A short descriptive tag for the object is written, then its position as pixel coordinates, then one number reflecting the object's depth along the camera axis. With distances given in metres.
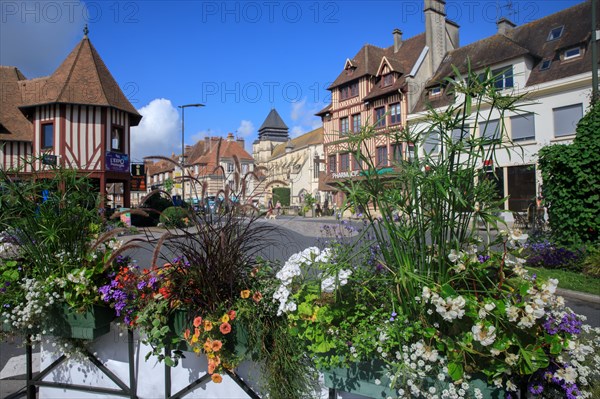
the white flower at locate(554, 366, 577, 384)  1.63
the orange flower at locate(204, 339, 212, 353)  2.09
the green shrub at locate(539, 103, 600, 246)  8.59
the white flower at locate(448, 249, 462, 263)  1.80
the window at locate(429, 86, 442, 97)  24.67
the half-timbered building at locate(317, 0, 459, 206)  26.64
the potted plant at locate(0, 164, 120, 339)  2.52
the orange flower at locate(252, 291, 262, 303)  2.18
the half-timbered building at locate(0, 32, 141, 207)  19.09
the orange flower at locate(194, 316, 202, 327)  2.11
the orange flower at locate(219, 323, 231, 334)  2.06
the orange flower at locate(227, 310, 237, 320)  2.10
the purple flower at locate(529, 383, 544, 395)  1.67
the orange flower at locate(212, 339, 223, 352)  2.07
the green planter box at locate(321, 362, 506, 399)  1.81
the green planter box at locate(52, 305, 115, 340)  2.50
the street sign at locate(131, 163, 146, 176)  21.87
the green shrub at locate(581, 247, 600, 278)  7.59
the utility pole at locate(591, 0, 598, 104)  10.30
